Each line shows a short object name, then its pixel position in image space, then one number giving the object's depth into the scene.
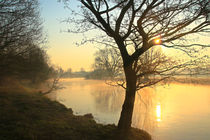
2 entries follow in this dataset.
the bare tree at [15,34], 8.25
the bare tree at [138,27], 4.79
